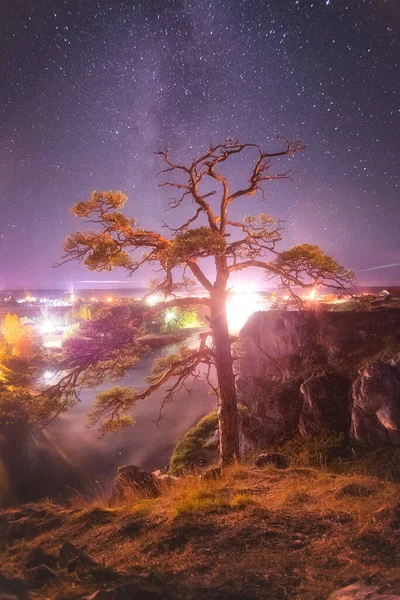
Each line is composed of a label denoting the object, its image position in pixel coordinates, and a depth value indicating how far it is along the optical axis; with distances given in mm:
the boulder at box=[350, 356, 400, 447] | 9164
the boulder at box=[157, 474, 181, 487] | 9068
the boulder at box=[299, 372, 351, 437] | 11180
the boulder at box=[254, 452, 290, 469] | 9303
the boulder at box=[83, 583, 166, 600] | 3698
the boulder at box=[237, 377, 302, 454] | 13508
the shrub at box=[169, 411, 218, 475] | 16859
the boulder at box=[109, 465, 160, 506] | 8375
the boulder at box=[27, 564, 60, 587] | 4359
